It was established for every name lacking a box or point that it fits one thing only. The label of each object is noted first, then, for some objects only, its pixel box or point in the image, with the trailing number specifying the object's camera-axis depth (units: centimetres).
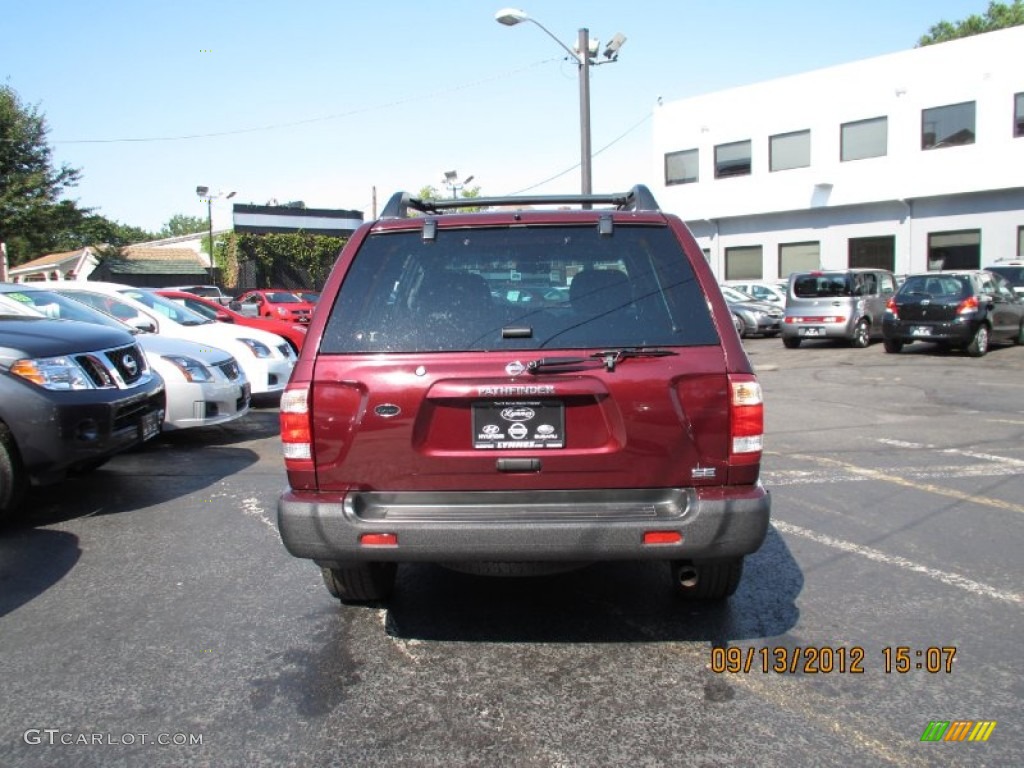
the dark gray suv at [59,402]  511
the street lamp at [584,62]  1744
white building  2291
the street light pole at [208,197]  3721
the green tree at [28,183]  3253
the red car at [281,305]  2056
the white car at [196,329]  952
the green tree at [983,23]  4891
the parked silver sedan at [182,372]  752
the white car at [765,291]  2344
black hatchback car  1524
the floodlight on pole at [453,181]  2688
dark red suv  310
